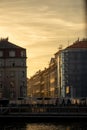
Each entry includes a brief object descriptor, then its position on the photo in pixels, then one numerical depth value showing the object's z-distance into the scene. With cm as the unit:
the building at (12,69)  13238
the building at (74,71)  14362
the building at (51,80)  17250
